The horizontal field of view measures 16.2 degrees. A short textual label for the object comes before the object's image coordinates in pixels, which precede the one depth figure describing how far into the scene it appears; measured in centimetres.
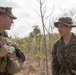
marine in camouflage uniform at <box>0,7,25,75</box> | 261
